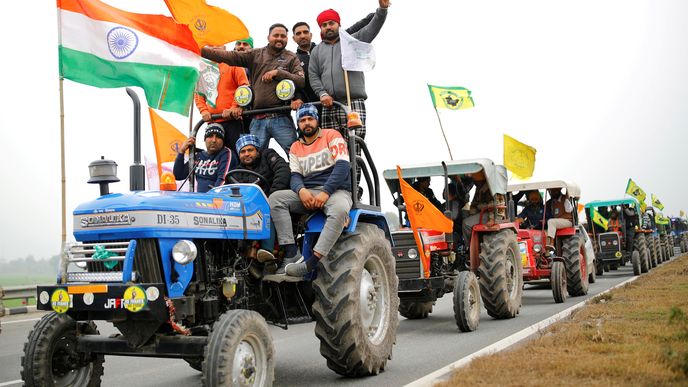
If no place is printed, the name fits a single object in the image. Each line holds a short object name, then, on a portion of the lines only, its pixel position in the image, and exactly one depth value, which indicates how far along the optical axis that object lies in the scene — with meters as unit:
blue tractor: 4.98
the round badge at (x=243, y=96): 7.71
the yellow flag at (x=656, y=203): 39.65
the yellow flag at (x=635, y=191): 32.38
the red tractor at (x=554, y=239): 14.13
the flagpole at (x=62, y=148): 5.36
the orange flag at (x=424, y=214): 10.46
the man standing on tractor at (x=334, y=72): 8.44
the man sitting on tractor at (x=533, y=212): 16.66
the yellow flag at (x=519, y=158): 17.17
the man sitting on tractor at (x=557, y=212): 15.70
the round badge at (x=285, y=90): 7.60
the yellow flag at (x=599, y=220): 24.37
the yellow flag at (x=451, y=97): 17.02
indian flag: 6.43
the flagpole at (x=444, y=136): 14.50
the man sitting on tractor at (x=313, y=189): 6.27
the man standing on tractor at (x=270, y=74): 7.57
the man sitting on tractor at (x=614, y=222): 24.17
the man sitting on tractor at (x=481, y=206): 12.00
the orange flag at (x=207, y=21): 8.98
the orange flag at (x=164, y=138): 9.49
